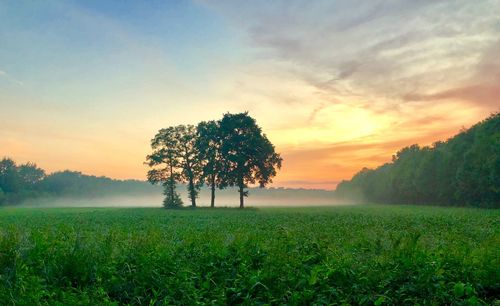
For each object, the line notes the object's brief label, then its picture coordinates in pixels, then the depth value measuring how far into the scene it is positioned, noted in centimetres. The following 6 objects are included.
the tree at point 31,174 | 15650
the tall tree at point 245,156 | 7331
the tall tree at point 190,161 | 7806
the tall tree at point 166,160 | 7794
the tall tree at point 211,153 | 7492
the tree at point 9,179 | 13725
